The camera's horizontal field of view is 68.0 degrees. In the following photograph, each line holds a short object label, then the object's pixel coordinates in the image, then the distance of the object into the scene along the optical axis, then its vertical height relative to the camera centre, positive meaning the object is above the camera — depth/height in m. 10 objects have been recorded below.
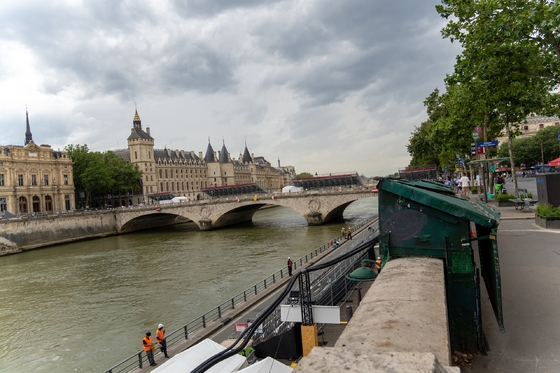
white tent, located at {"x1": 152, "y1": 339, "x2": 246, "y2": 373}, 9.38 -3.78
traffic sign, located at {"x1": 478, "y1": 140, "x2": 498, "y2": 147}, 21.74 +1.63
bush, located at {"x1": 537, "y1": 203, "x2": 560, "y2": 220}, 14.40 -1.51
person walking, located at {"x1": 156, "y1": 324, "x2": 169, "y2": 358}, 12.25 -4.22
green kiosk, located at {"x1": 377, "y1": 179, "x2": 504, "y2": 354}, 4.68 -0.75
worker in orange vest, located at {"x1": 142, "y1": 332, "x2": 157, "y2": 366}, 11.89 -4.26
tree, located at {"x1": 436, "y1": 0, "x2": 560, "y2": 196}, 12.77 +4.17
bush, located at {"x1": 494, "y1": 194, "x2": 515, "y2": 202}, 23.55 -1.40
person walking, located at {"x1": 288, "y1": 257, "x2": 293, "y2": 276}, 19.72 -3.67
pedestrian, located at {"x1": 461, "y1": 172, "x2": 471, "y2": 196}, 21.68 -0.43
